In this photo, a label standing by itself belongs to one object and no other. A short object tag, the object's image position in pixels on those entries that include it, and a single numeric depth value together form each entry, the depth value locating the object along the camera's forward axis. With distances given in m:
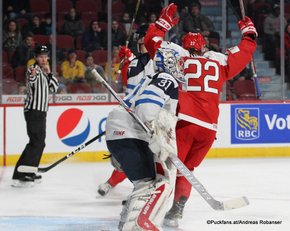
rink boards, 13.24
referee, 11.27
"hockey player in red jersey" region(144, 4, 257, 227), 8.69
